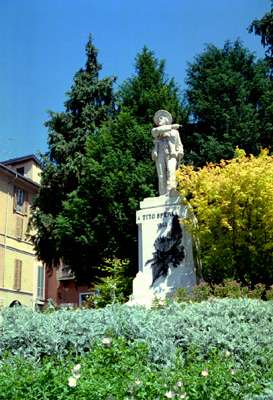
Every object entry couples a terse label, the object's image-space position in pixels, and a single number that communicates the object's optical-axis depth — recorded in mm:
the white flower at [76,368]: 3960
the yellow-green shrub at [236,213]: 11555
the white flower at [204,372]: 4079
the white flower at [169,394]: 3655
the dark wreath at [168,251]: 11555
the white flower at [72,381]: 3758
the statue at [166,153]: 12398
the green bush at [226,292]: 9070
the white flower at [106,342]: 4871
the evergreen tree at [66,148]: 23844
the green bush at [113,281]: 14387
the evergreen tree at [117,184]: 20031
